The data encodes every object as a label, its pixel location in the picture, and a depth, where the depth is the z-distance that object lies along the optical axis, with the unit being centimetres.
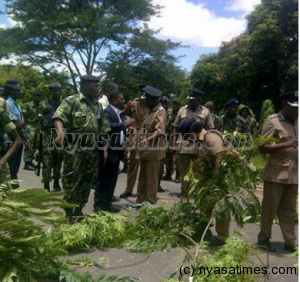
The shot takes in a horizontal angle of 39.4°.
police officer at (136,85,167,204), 622
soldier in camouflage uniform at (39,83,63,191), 710
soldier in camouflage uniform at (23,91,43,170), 982
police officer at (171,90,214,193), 710
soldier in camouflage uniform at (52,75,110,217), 502
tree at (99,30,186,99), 2666
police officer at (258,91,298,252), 459
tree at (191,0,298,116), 1794
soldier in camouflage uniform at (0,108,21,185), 397
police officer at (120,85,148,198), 748
